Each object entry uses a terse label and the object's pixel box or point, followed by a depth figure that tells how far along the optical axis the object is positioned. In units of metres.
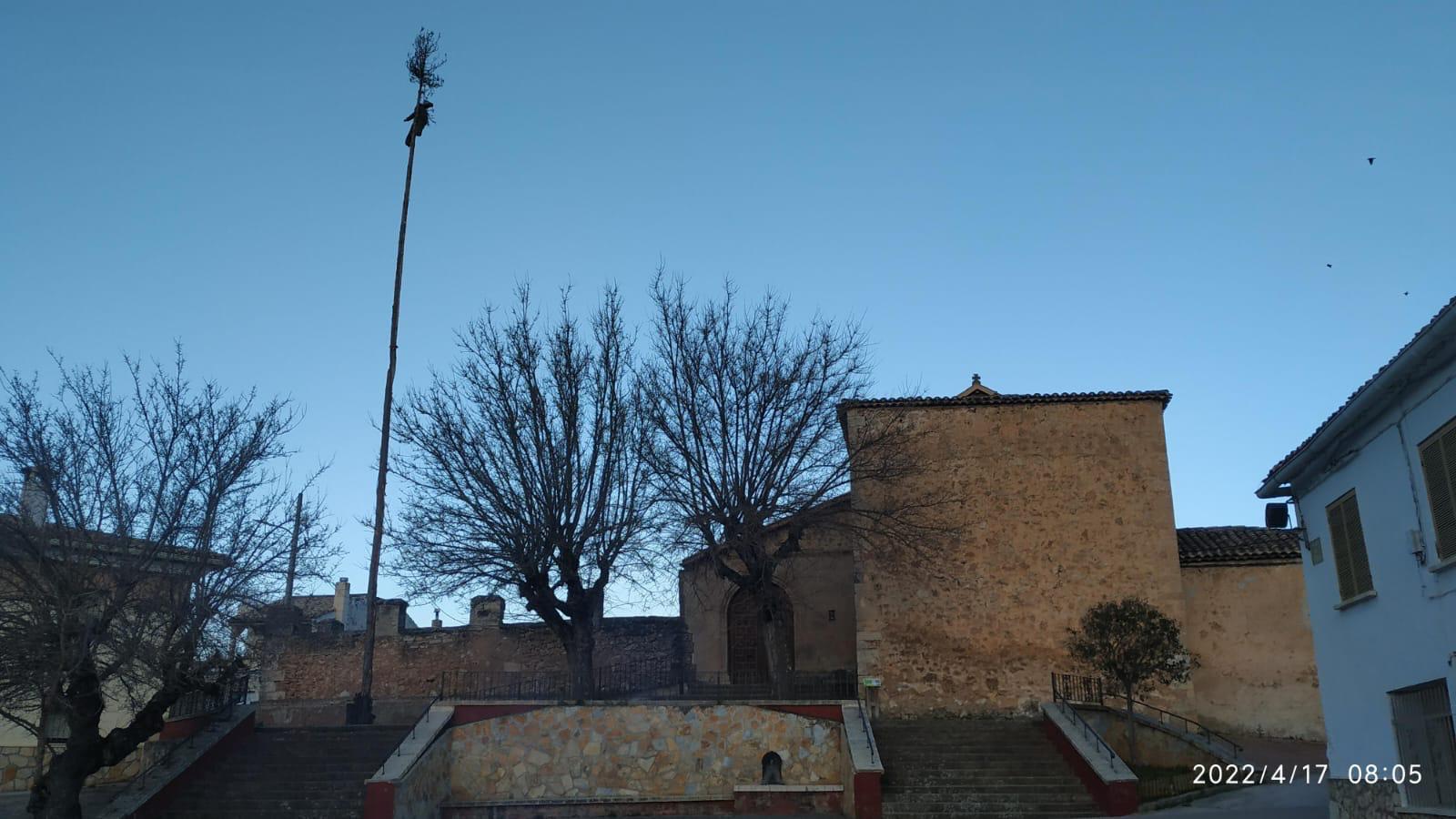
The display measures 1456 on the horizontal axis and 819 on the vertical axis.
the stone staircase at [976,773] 17.36
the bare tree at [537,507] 21.56
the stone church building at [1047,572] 23.53
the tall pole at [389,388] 22.00
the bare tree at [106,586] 15.94
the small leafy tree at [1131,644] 19.20
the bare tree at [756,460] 21.92
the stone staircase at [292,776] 17.48
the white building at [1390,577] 10.58
